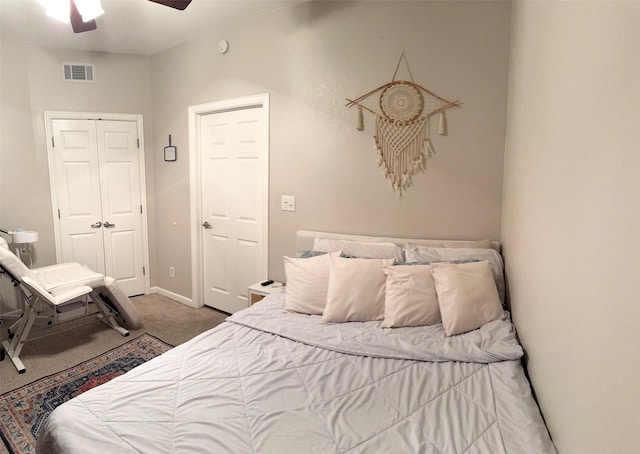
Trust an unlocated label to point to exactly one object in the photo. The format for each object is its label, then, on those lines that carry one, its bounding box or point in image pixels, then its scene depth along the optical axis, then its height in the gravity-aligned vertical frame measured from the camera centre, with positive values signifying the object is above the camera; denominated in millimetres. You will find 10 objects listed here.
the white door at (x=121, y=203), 4062 -220
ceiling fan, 2148 +1013
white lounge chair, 2674 -904
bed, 1211 -810
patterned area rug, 2043 -1349
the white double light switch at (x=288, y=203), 3182 -152
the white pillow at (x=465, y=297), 1944 -587
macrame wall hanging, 2596 +451
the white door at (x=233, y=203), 3391 -181
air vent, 3814 +1136
